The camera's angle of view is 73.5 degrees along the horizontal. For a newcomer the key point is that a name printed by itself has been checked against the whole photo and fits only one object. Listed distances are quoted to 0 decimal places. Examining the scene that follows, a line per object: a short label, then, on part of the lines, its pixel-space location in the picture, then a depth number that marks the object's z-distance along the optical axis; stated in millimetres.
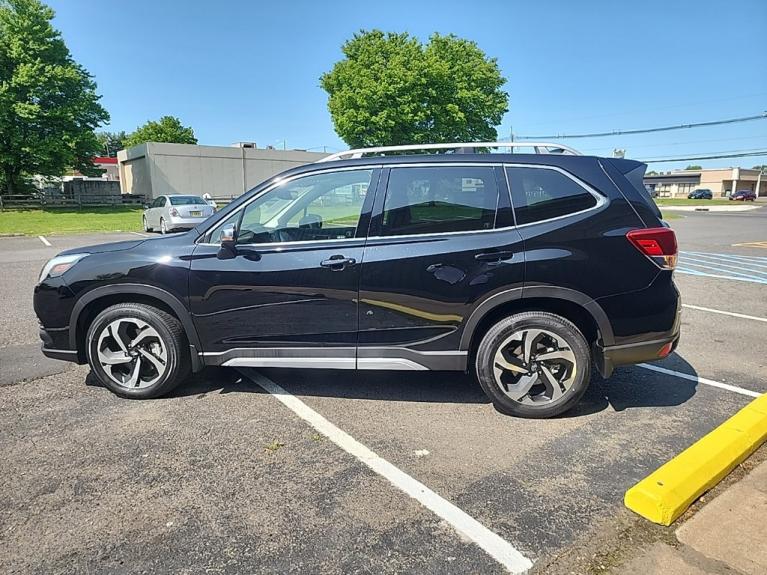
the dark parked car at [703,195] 74475
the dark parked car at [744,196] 69750
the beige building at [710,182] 87375
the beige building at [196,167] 39625
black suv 3586
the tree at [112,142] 102188
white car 19609
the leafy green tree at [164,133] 69188
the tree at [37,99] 31828
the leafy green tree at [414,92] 37062
